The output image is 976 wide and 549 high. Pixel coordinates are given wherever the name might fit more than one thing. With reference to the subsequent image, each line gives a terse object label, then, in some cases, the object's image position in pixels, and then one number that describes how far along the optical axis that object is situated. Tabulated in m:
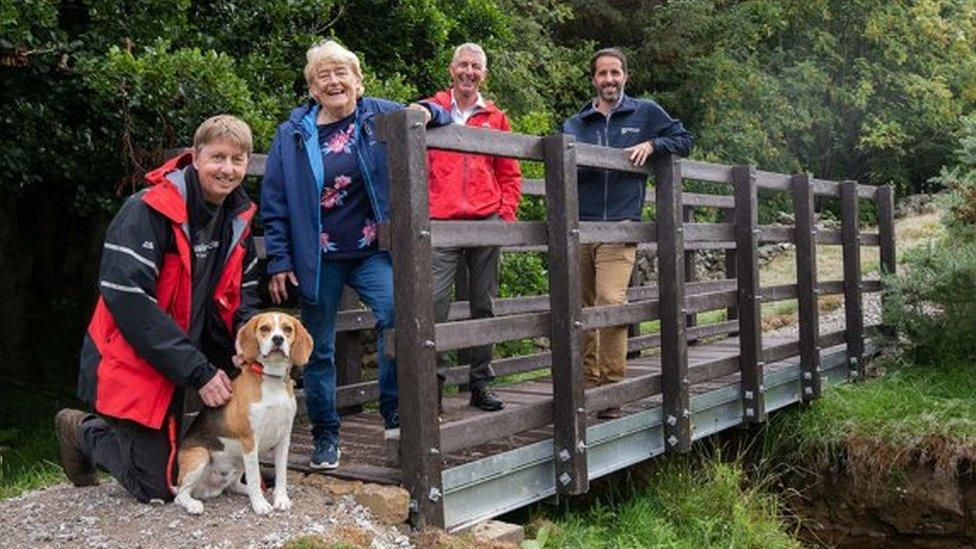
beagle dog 4.10
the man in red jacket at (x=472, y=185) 5.25
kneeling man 4.04
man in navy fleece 5.94
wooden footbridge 4.27
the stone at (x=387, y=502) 4.18
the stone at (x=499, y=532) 4.42
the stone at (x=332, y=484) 4.40
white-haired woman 4.50
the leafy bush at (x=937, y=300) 8.68
